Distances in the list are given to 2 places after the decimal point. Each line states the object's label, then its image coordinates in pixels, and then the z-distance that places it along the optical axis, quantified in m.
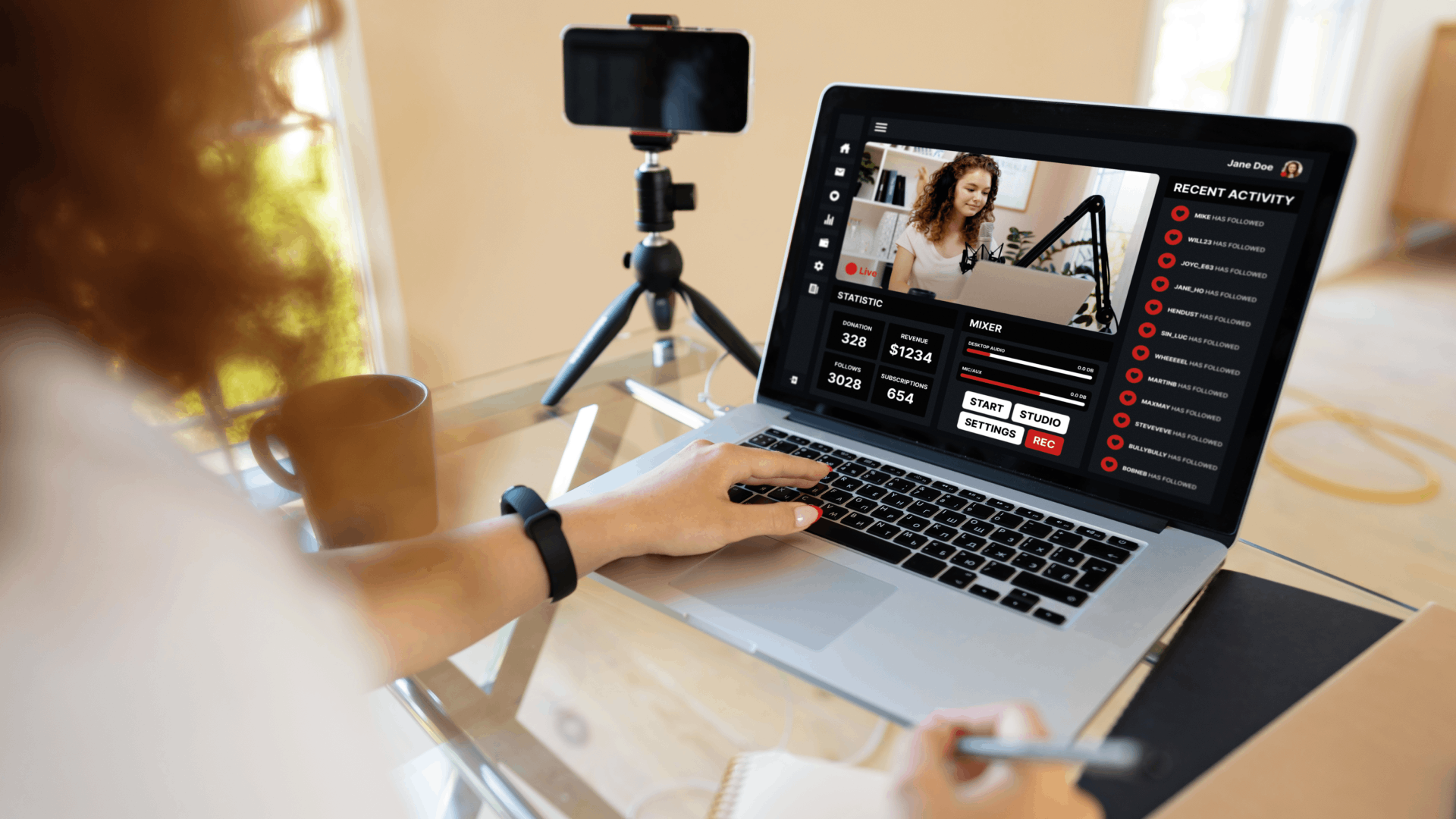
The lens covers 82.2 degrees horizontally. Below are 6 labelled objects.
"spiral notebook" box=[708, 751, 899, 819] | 0.43
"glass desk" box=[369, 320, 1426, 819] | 0.56
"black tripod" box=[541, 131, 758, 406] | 0.98
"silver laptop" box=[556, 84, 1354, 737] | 0.53
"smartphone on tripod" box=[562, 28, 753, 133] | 0.92
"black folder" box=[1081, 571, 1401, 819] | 0.43
